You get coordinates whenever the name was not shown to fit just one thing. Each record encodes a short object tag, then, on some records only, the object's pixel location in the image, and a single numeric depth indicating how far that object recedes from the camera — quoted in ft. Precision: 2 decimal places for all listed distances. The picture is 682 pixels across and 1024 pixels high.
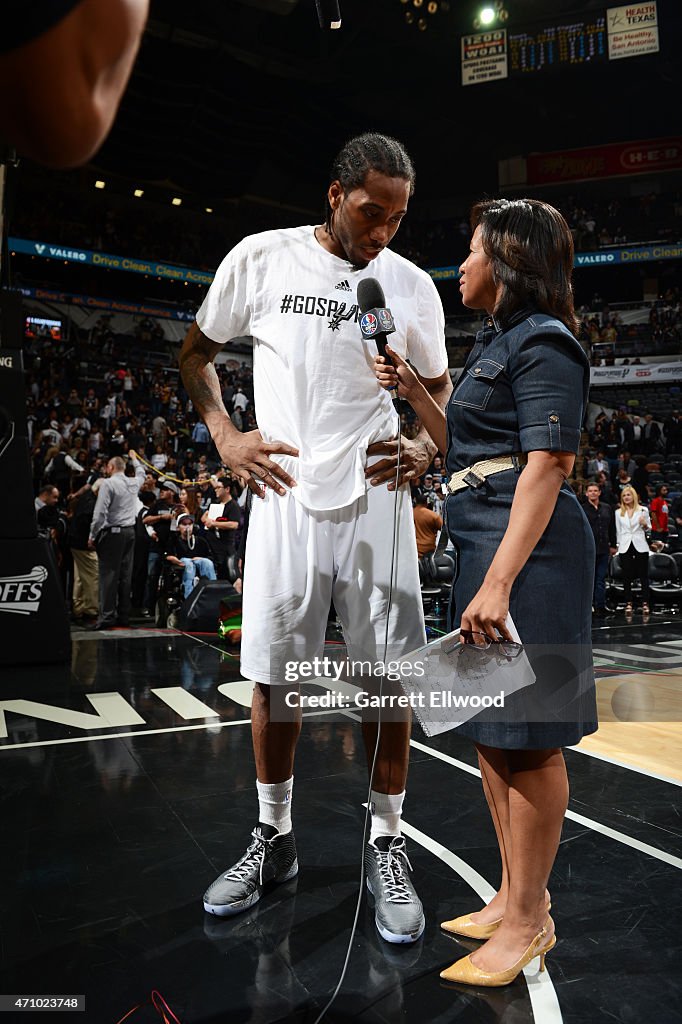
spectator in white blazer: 28.19
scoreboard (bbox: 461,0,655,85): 57.98
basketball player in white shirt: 6.16
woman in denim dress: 4.72
